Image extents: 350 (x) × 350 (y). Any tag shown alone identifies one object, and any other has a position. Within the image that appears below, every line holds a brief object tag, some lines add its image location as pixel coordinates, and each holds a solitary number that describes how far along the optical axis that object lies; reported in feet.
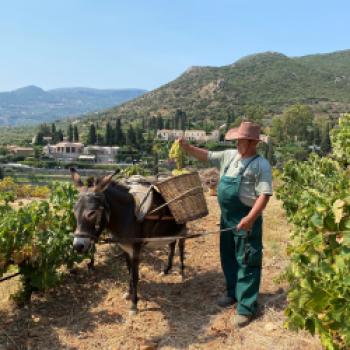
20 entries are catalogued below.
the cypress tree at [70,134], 440.45
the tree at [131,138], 369.91
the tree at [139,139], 367.66
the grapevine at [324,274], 9.56
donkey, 16.20
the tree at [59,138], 447.42
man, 16.71
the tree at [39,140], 447.10
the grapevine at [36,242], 17.75
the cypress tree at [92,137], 412.57
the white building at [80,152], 349.00
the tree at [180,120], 465.06
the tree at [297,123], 353.10
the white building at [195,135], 395.71
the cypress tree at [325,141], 295.07
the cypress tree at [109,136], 389.19
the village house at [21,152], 355.97
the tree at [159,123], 456.45
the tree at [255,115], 396.78
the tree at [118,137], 384.68
